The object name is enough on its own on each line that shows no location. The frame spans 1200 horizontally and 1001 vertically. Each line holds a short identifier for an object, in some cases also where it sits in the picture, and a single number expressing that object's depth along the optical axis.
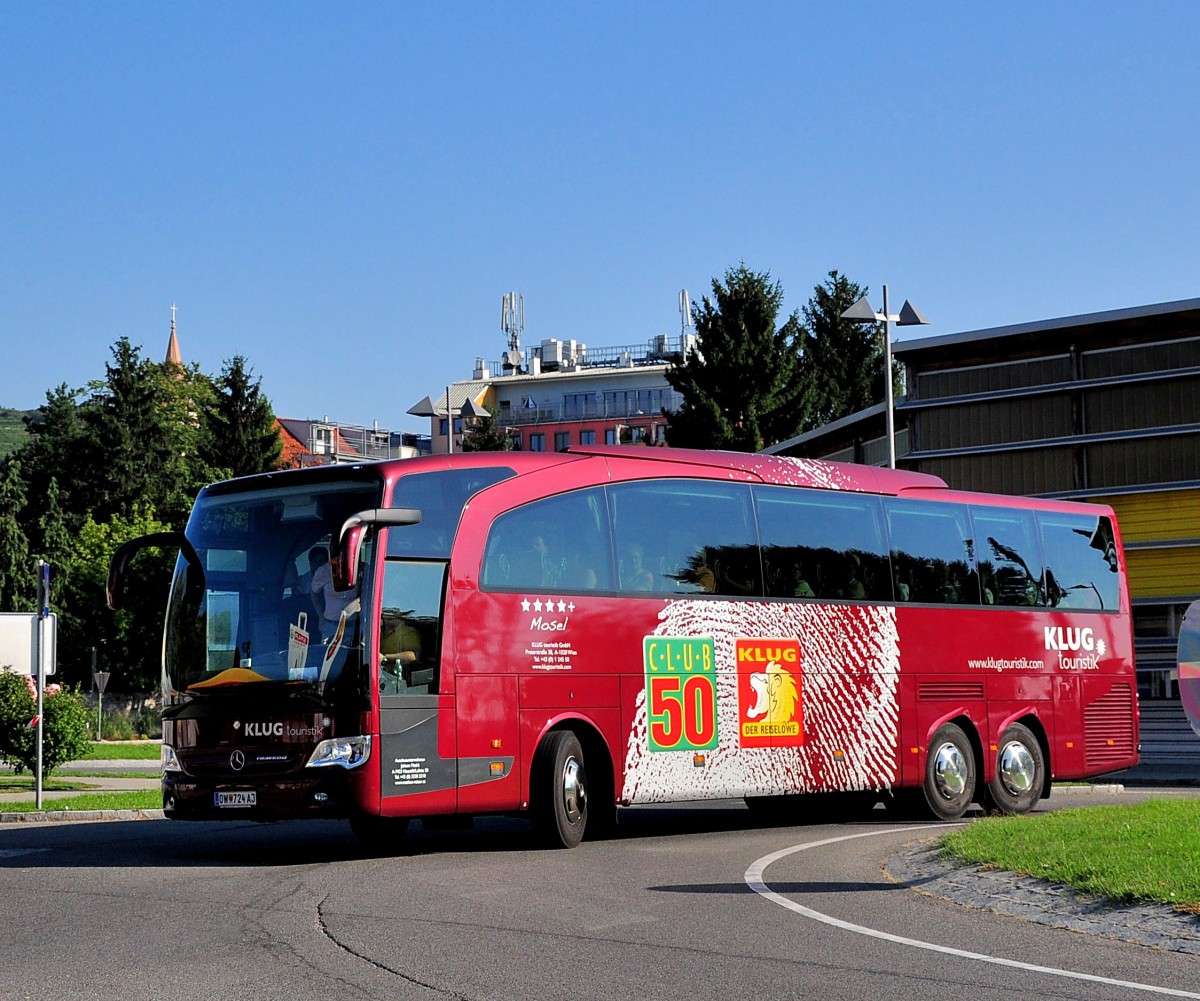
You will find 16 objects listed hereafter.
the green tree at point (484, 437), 81.25
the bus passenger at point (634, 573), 17.12
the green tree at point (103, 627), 83.81
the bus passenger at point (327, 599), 14.77
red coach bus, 14.87
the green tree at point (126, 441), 94.25
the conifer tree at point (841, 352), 86.44
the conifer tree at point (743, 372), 72.75
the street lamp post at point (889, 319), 32.56
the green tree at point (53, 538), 84.25
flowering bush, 26.94
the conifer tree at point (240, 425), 88.56
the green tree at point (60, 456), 95.44
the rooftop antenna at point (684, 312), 123.31
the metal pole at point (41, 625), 22.61
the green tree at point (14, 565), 82.25
